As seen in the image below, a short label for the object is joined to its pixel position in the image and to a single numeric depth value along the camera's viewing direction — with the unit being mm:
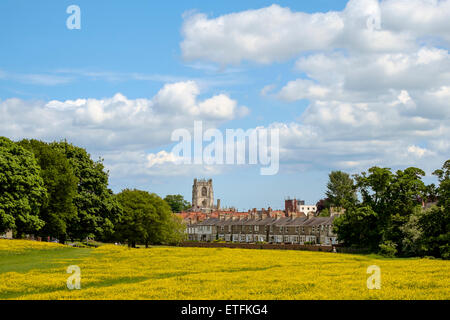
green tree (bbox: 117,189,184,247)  104875
